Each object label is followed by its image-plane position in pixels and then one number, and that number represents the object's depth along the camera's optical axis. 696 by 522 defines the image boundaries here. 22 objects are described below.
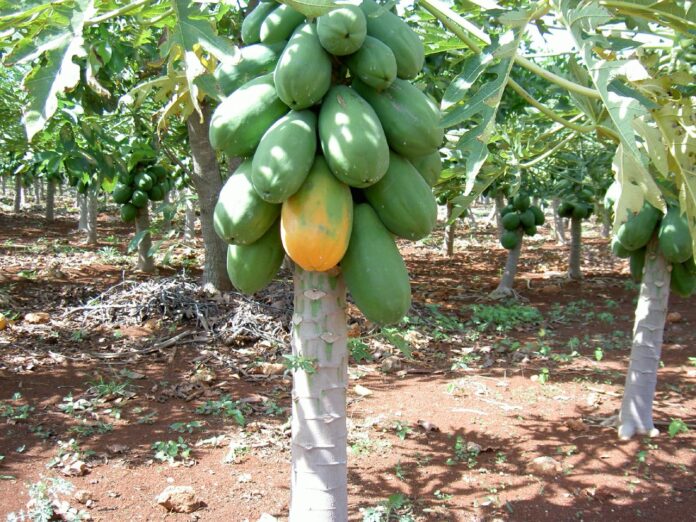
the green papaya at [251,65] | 1.58
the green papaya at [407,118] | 1.47
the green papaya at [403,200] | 1.50
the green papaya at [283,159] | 1.36
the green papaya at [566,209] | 9.88
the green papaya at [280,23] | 1.54
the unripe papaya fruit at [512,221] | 8.98
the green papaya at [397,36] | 1.54
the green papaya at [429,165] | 1.67
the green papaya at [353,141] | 1.36
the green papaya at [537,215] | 9.40
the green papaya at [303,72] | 1.38
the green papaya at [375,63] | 1.43
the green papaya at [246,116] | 1.46
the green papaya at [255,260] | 1.57
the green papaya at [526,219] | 8.99
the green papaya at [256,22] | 1.65
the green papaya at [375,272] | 1.46
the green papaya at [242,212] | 1.47
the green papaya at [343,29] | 1.37
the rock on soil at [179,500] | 2.72
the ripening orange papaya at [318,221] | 1.39
